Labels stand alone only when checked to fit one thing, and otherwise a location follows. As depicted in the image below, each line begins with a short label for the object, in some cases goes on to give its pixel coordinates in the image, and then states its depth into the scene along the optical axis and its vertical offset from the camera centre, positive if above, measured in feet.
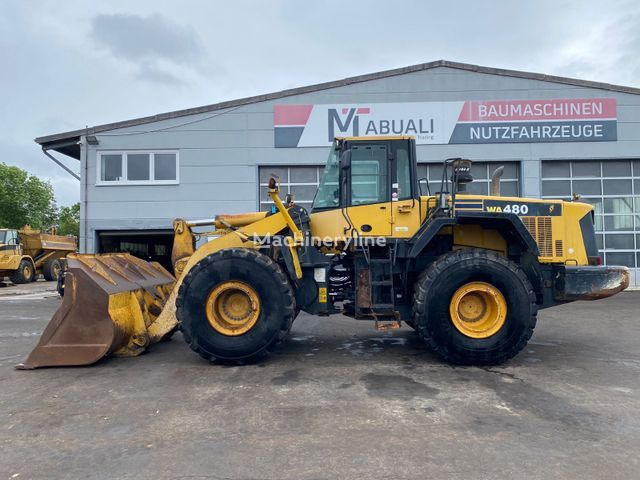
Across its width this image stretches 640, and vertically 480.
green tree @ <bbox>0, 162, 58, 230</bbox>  155.43 +19.00
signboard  48.80 +13.82
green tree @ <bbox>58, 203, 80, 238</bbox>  202.78 +15.66
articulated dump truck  70.28 +0.46
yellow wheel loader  19.04 -0.86
